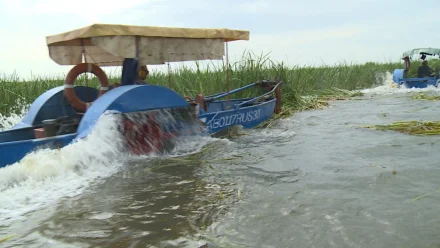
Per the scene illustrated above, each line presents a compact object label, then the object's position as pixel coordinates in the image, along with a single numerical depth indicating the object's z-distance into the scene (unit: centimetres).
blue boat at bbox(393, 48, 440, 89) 1587
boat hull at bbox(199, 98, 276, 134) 658
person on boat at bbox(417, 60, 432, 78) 1653
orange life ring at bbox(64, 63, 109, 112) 595
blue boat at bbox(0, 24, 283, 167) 500
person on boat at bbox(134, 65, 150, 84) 640
